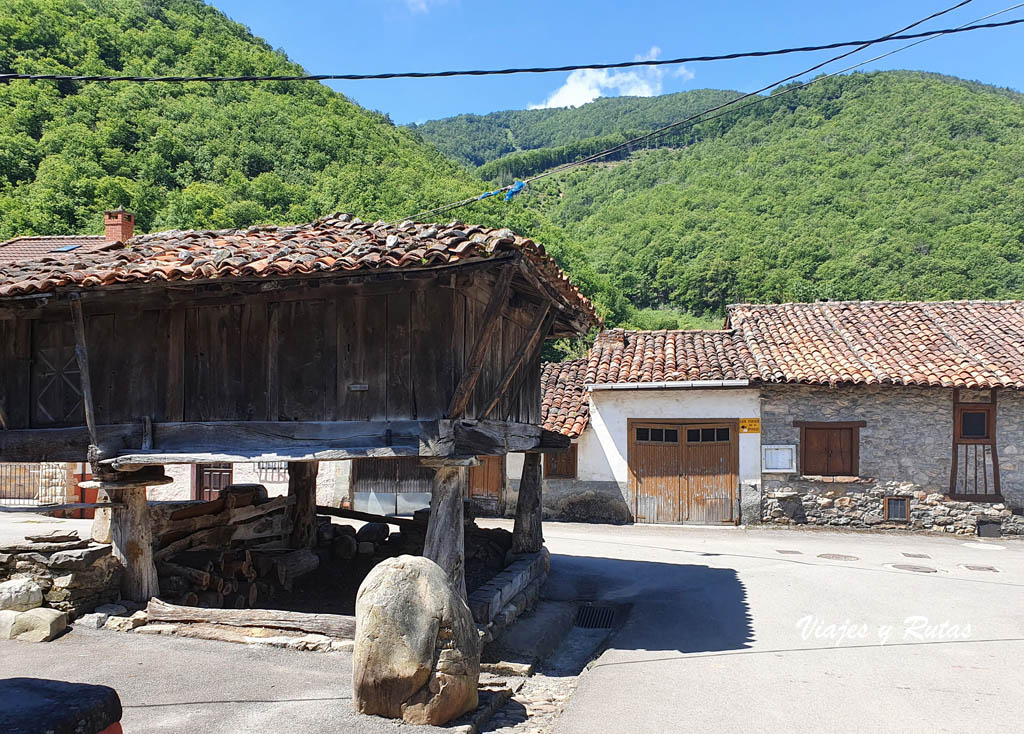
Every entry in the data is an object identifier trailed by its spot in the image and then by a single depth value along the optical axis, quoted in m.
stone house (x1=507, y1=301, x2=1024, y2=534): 15.41
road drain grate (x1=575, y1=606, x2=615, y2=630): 8.91
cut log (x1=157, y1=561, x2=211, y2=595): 8.04
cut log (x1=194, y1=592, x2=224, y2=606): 7.99
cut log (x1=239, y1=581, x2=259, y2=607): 8.54
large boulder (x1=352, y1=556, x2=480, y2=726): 5.05
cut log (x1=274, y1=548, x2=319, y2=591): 9.26
